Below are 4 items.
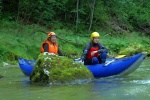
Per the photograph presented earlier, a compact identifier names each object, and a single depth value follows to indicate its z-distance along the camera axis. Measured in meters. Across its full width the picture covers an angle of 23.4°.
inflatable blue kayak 9.33
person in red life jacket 9.64
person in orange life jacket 9.93
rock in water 8.34
